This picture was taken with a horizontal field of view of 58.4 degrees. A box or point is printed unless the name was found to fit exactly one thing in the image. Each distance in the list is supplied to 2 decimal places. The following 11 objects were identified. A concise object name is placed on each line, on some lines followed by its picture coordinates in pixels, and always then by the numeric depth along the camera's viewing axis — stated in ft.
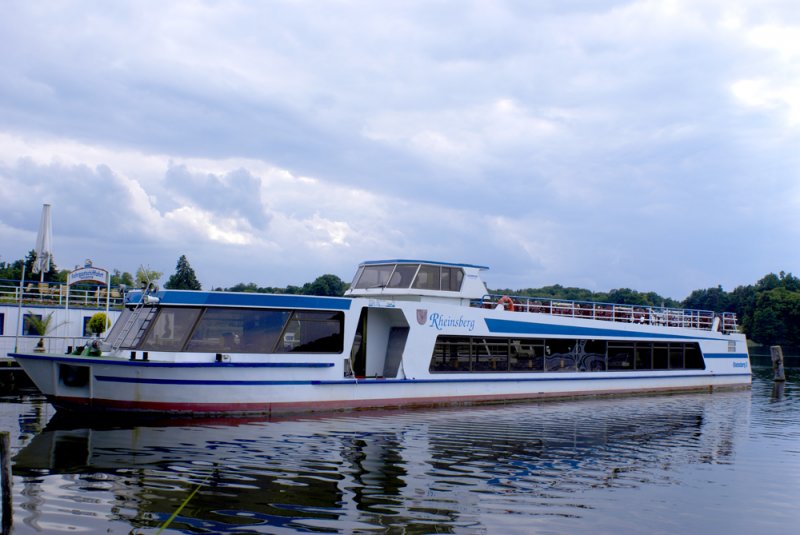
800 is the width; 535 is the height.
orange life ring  83.30
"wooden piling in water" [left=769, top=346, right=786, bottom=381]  128.06
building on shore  100.37
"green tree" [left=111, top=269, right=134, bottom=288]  187.37
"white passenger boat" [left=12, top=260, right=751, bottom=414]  57.11
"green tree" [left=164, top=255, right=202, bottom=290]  191.89
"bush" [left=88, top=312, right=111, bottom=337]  98.65
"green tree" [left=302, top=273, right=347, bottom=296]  267.18
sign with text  81.15
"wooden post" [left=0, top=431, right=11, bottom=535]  27.81
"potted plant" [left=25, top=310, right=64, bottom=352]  103.89
